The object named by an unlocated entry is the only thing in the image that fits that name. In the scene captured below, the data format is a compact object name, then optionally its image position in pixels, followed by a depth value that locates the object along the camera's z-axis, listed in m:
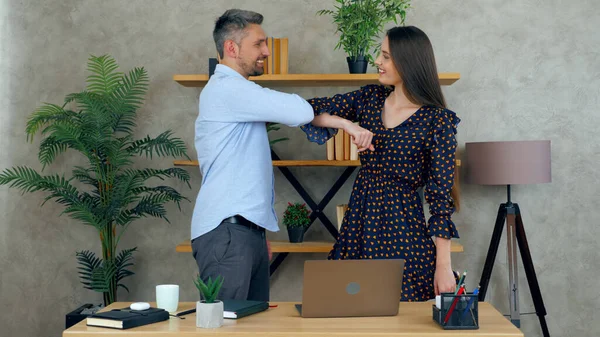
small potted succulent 2.00
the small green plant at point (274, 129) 4.24
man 2.56
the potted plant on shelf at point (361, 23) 4.04
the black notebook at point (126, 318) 2.01
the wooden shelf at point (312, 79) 4.16
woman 2.65
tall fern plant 4.19
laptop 2.08
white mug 2.24
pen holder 2.02
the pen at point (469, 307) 2.03
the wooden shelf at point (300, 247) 4.14
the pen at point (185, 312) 2.21
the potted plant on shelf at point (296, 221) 4.32
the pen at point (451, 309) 2.02
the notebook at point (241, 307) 2.13
